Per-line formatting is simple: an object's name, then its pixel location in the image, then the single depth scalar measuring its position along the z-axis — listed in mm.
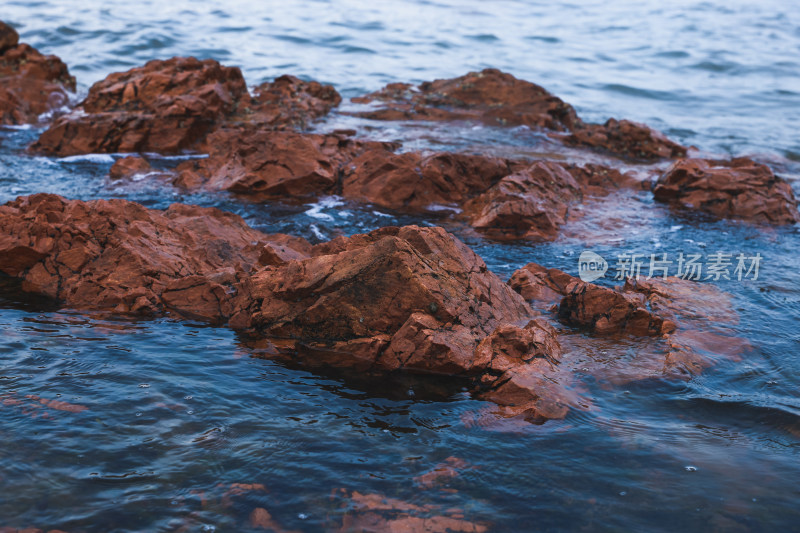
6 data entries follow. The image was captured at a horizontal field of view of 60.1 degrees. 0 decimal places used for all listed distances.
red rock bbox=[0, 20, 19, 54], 14406
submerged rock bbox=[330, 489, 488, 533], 3633
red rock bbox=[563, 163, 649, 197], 10680
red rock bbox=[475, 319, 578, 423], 4703
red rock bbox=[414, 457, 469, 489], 3995
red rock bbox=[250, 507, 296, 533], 3629
